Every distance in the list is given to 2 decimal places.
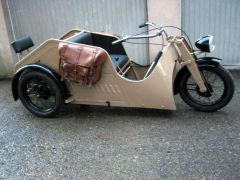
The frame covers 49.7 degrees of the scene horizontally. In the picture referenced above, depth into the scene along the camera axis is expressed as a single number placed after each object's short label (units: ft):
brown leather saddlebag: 9.08
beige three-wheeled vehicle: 9.41
